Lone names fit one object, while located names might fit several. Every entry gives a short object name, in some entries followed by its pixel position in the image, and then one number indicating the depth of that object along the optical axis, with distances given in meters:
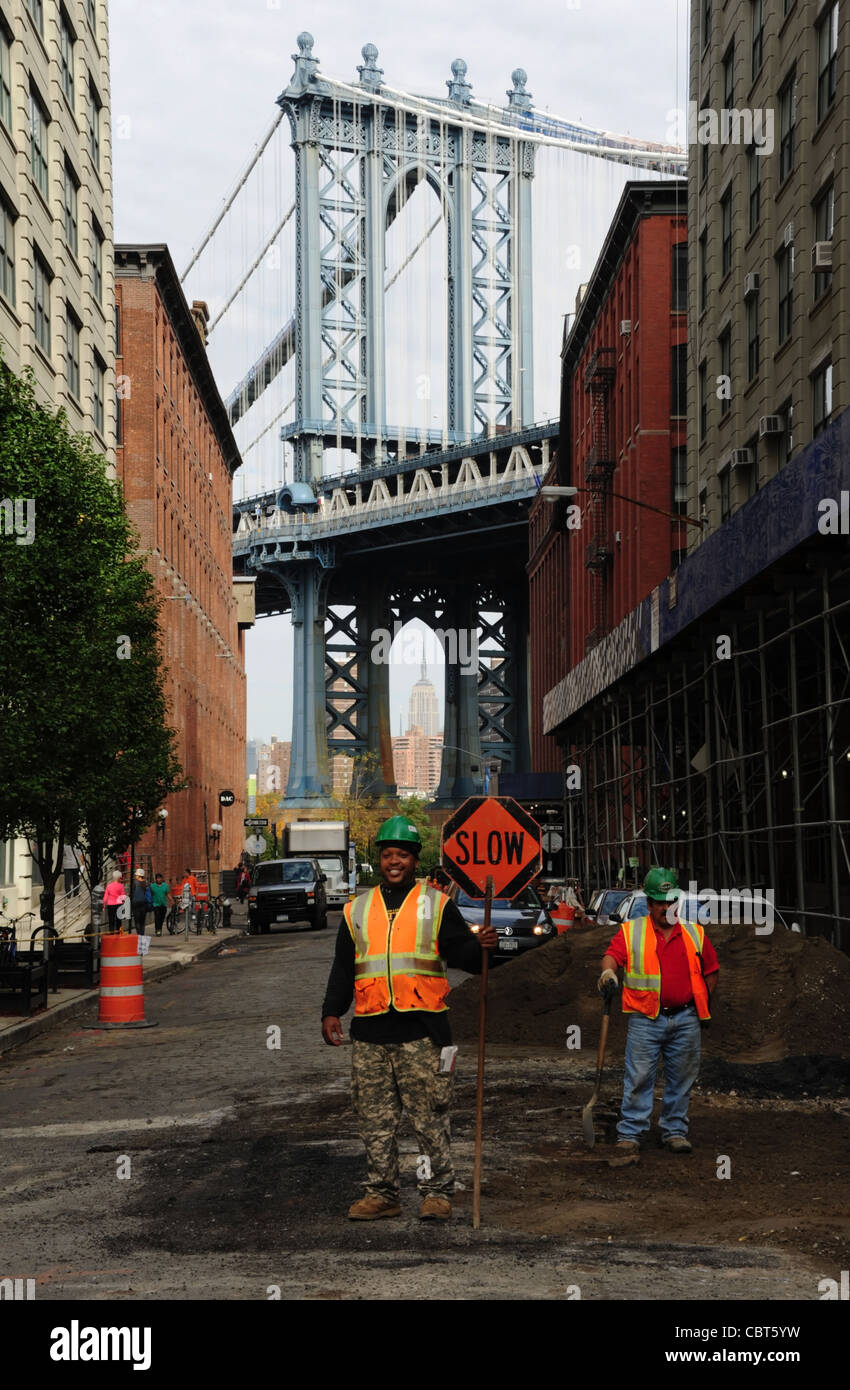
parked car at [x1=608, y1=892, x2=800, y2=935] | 17.92
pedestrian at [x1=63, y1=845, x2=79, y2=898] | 37.42
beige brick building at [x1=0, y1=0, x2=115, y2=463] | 37.75
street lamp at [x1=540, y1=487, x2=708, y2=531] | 33.66
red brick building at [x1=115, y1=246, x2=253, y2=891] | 62.09
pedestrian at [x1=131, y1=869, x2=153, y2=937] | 38.72
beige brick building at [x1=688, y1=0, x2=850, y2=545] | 30.98
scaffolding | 24.56
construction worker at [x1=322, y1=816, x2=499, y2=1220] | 8.56
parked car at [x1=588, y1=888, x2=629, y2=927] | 27.45
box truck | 61.09
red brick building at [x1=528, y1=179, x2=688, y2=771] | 53.38
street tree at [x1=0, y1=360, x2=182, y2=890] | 23.48
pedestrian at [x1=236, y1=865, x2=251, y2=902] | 65.38
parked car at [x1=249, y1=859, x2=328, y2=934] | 46.09
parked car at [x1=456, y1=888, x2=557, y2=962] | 27.42
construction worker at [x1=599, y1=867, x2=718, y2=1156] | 10.58
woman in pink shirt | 29.77
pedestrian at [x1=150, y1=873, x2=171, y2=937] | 44.32
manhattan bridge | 120.56
